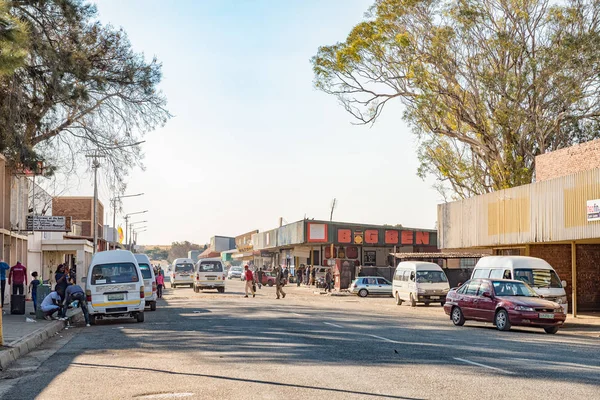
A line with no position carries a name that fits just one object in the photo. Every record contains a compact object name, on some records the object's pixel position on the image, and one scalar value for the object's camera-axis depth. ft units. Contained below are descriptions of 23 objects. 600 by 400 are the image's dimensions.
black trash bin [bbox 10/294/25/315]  86.02
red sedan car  70.69
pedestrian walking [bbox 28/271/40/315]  87.73
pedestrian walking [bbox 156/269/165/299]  139.84
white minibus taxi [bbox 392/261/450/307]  119.96
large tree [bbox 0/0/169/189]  81.51
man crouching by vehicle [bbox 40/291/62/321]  78.23
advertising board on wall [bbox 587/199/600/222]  84.23
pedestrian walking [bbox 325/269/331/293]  180.45
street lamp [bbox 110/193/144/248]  93.58
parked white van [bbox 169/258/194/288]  187.11
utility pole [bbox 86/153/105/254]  93.98
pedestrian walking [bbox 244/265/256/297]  135.95
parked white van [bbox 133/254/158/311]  98.27
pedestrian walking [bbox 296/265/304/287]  228.63
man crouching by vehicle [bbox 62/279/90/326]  76.59
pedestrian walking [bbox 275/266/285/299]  136.26
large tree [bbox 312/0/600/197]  123.13
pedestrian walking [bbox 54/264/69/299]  79.09
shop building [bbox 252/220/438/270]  223.71
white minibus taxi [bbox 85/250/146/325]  77.15
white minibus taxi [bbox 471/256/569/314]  84.17
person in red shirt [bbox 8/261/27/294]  90.79
